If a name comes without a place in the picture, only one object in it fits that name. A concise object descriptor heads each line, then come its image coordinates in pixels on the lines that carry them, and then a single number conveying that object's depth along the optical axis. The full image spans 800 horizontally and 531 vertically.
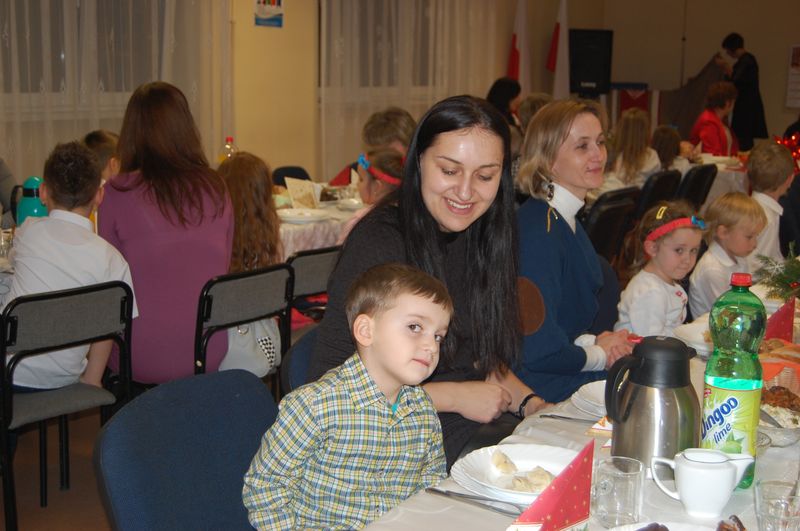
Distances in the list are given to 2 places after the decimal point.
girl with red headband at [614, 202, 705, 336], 3.35
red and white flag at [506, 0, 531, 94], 10.16
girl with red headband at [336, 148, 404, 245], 4.05
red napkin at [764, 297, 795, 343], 2.35
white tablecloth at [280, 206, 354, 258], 4.69
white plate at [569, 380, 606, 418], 1.98
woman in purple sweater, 3.40
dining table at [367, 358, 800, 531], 1.43
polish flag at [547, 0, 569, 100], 10.80
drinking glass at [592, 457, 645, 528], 1.41
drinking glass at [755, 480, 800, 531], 1.30
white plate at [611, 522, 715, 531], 1.37
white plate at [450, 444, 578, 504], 1.49
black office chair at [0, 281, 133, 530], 2.81
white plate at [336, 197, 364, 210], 5.17
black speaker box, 11.01
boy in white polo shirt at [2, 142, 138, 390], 3.13
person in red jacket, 8.96
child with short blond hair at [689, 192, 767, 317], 3.81
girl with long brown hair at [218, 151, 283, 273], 3.83
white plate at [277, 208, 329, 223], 4.79
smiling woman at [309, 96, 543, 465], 2.07
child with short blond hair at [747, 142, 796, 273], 4.85
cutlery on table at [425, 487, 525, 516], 1.48
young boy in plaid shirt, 1.66
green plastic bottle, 1.53
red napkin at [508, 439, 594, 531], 1.21
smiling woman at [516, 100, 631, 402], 2.66
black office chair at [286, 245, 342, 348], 3.64
